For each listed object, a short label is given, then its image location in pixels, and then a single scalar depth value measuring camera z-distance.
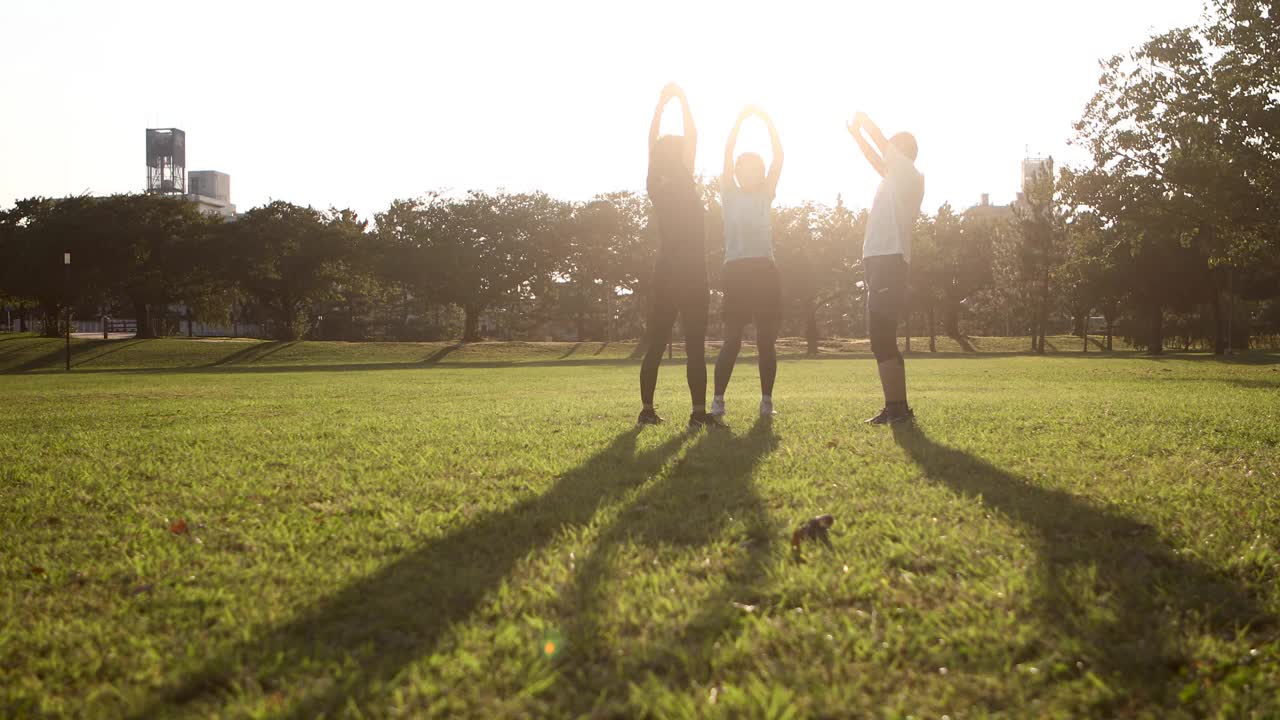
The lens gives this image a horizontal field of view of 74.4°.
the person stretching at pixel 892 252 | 6.57
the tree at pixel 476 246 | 57.47
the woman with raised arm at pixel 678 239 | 6.55
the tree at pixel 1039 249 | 52.00
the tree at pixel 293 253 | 55.44
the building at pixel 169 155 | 157.25
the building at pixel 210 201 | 152.38
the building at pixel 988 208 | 176.12
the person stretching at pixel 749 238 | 6.91
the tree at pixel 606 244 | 56.75
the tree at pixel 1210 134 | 21.50
